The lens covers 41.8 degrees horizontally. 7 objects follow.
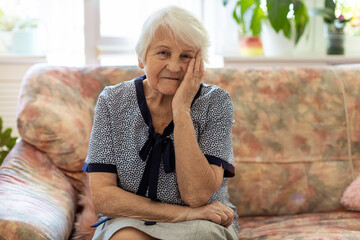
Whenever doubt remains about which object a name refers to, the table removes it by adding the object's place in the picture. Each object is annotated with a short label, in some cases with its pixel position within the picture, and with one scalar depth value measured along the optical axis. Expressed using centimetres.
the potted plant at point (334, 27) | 293
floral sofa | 188
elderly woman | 151
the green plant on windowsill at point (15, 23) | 293
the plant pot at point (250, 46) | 294
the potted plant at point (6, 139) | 245
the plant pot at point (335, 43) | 304
